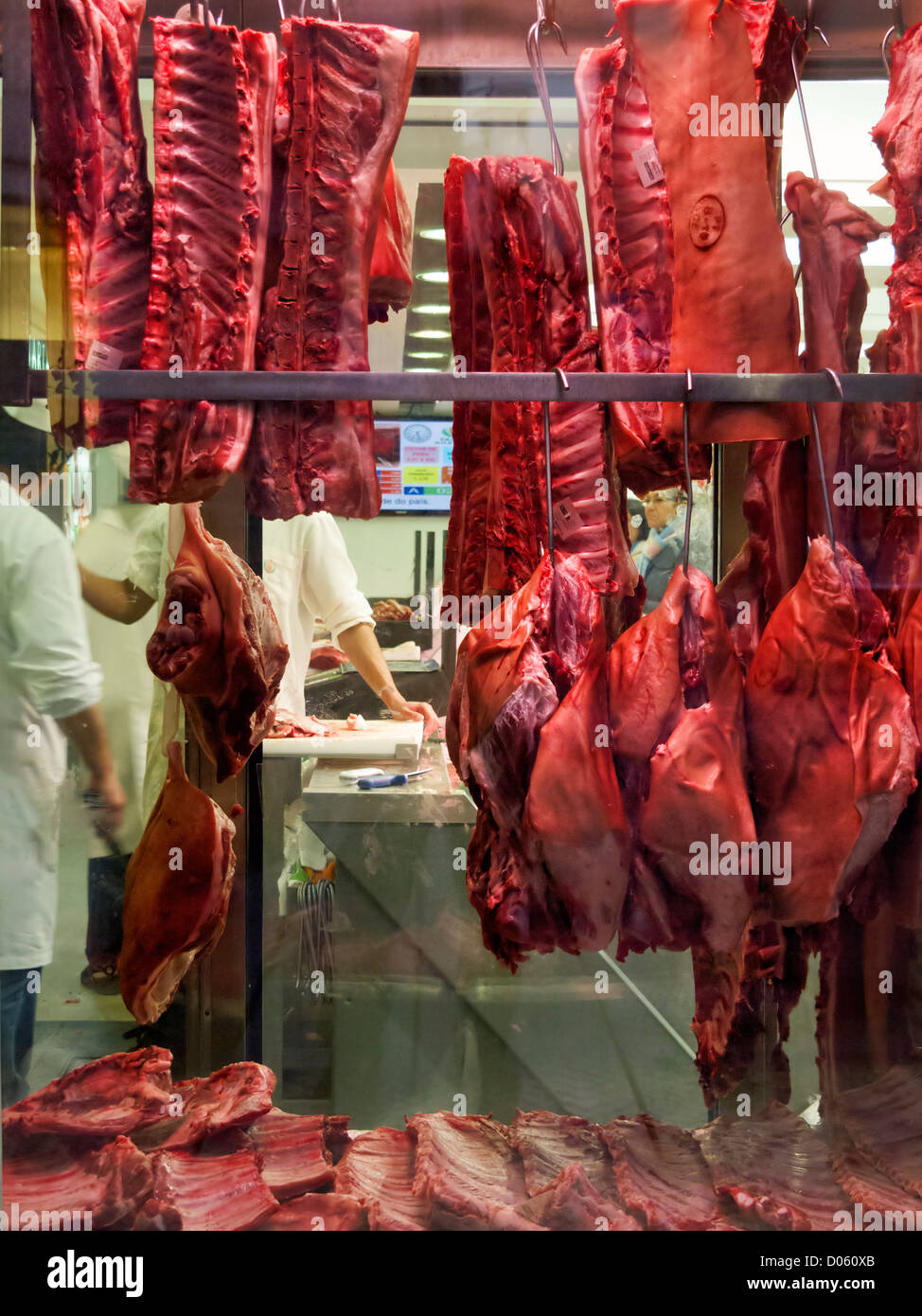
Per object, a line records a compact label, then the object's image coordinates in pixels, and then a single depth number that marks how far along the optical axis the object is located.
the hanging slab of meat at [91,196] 2.02
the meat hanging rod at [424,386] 1.98
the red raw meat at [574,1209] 2.04
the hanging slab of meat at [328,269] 2.09
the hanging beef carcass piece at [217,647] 2.32
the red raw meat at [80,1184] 2.04
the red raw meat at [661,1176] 2.06
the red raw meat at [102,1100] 2.24
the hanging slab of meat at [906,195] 2.13
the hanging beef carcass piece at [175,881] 2.40
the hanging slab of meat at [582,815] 2.00
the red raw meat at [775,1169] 2.07
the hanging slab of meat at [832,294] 2.28
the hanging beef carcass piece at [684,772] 1.99
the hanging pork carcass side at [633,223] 2.17
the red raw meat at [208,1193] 2.04
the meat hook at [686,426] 2.00
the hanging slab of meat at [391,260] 2.52
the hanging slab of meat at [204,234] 2.05
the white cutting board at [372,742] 2.82
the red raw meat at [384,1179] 2.08
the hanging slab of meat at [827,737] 2.03
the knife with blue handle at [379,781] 2.91
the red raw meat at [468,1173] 2.07
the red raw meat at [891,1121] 2.20
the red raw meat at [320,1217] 2.05
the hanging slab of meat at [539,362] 2.22
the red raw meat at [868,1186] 2.06
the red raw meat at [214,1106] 2.30
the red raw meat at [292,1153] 2.19
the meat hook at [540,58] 2.18
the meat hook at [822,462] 2.02
